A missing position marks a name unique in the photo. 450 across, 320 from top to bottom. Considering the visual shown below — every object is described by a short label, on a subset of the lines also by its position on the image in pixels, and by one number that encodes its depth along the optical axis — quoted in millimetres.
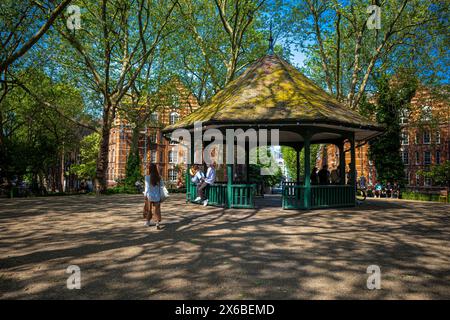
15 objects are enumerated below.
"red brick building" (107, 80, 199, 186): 57344
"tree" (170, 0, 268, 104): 22031
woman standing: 9398
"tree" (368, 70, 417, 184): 33562
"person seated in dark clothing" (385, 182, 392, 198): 30017
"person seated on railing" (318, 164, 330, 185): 17505
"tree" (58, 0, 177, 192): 18391
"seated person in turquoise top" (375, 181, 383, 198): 31455
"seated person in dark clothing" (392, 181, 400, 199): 28828
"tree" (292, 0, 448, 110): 19984
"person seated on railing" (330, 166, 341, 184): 17891
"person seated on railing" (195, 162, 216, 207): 15297
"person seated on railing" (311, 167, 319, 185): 17762
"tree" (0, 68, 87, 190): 23500
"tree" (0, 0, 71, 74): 14555
